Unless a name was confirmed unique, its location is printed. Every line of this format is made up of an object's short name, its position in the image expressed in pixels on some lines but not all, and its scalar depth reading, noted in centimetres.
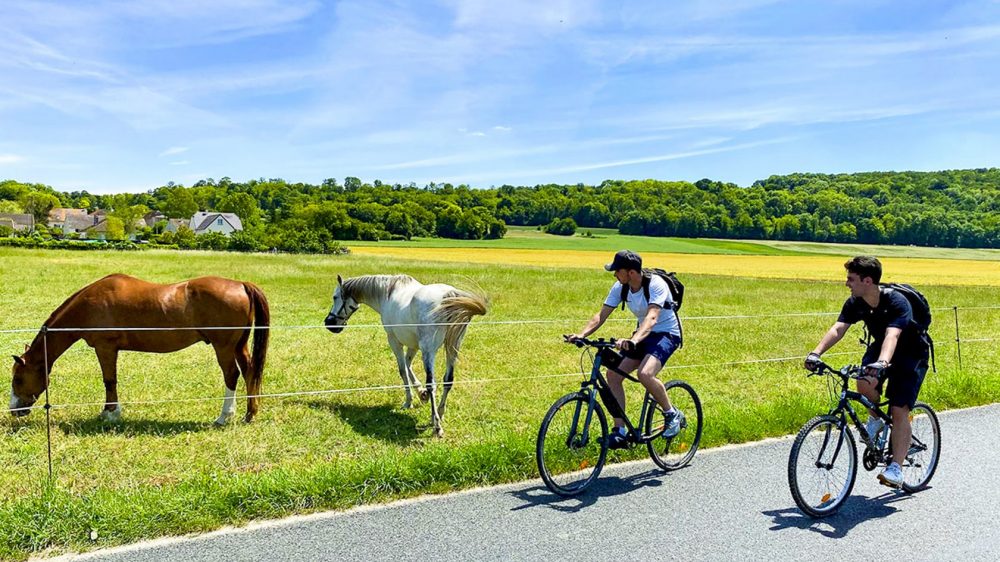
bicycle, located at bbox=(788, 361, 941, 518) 504
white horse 816
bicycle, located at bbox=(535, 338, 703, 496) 565
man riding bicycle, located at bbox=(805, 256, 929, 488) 521
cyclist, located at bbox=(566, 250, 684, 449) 589
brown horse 783
